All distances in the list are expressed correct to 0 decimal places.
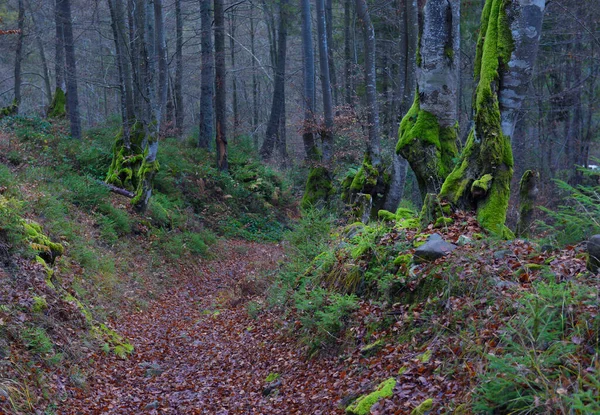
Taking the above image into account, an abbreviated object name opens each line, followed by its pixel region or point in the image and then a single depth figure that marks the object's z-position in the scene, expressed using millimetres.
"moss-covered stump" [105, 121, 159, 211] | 15547
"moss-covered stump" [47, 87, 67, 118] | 22500
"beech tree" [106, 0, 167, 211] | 15234
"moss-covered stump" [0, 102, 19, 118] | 20577
